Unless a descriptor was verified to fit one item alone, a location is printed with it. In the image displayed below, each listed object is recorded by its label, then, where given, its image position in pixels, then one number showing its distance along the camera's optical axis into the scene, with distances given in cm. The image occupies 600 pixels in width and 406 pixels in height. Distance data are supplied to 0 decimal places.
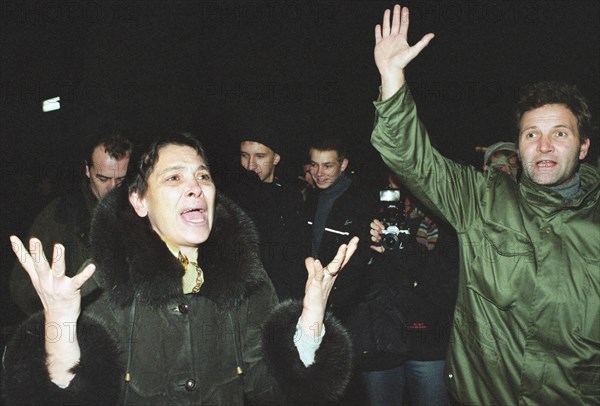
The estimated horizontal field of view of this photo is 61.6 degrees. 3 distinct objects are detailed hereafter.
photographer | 325
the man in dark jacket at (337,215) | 356
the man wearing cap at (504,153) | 303
